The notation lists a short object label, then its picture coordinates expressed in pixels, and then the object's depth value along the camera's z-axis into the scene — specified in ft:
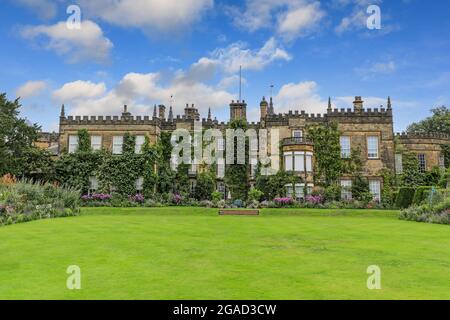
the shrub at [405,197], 93.15
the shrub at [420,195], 84.16
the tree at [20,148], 106.42
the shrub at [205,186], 111.24
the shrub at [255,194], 103.91
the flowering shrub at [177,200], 101.04
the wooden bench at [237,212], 82.89
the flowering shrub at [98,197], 101.35
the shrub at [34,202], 61.52
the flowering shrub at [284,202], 96.63
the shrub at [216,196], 103.91
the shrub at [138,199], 102.17
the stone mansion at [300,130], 113.29
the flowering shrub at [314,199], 99.30
